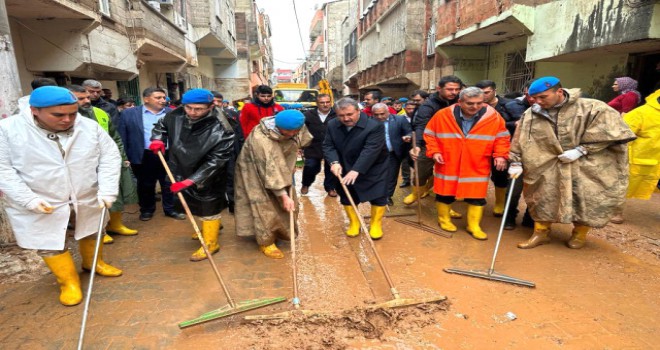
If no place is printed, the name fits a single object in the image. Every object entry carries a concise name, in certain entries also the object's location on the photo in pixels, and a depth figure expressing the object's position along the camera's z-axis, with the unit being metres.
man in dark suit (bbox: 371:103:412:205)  5.11
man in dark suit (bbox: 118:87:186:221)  4.58
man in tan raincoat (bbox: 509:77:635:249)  3.44
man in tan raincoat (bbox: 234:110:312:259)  3.40
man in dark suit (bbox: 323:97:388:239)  3.89
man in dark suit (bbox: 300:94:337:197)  5.61
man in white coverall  2.51
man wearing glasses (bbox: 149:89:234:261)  3.46
